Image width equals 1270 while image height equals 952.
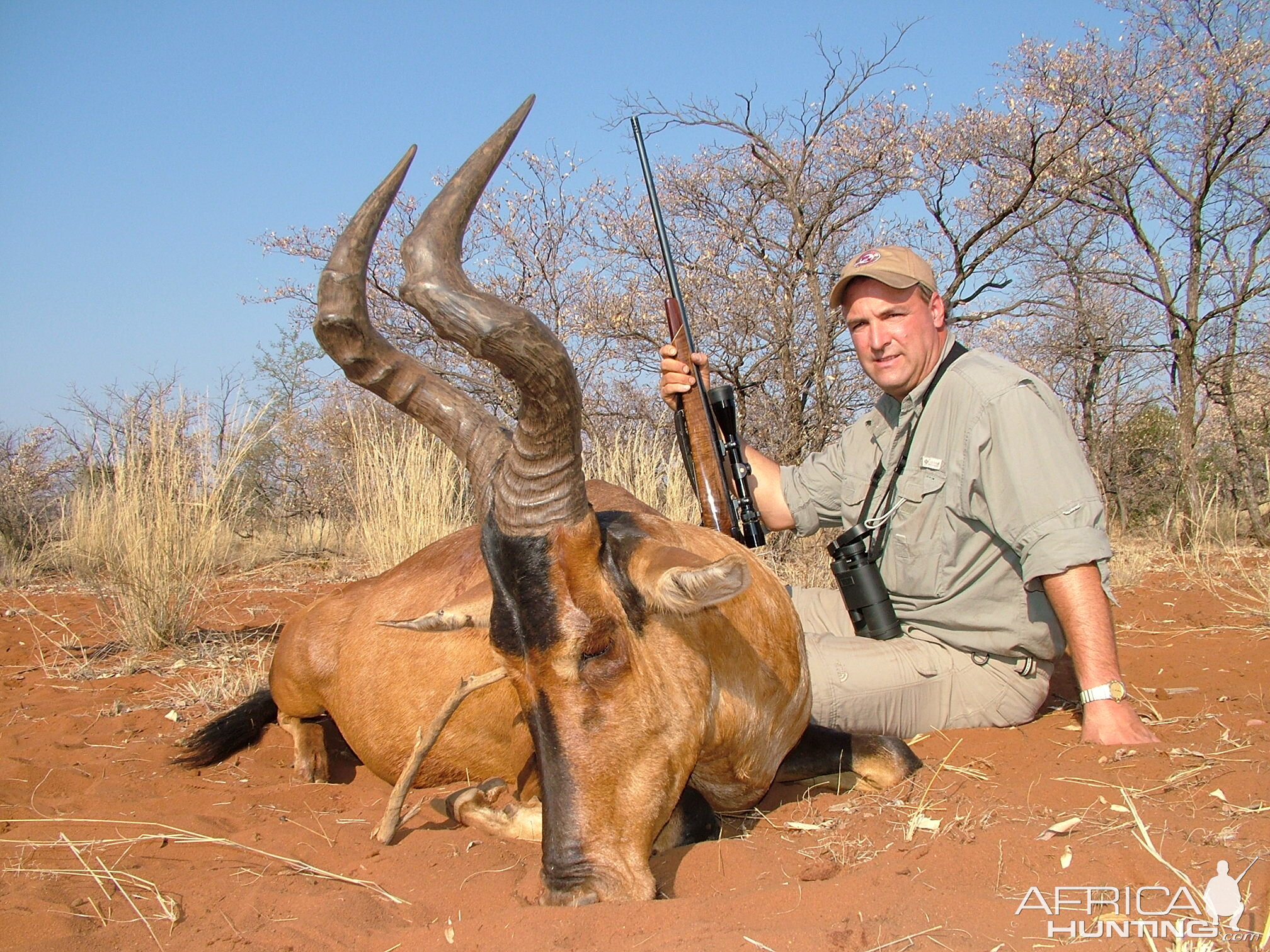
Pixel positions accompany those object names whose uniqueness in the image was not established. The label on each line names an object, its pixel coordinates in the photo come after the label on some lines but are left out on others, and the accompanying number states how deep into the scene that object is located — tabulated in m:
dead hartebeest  2.77
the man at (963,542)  3.75
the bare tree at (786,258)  12.52
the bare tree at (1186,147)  15.14
